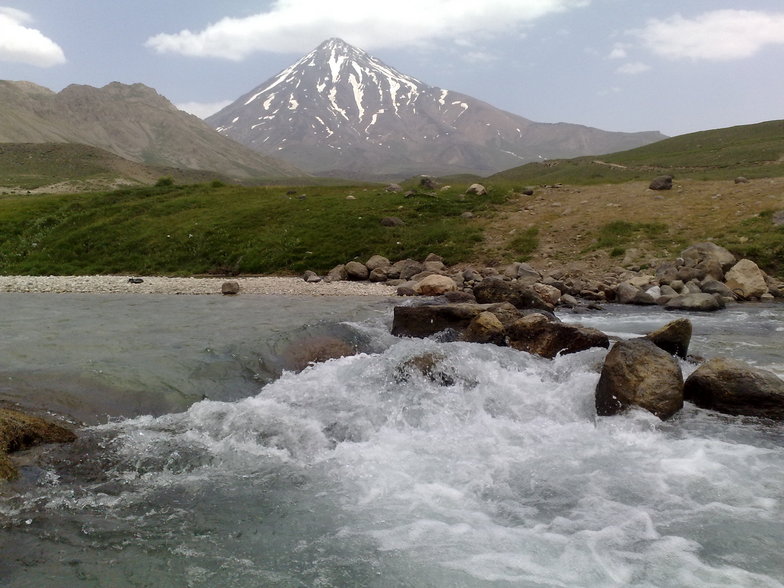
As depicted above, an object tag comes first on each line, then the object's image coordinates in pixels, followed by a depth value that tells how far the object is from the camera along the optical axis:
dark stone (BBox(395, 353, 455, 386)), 12.68
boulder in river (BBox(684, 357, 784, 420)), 10.92
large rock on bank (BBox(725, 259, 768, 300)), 23.47
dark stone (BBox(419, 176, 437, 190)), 45.50
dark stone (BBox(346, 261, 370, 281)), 30.42
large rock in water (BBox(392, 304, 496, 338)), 16.64
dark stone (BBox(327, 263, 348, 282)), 30.59
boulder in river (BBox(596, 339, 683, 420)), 10.84
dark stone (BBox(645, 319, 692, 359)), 13.82
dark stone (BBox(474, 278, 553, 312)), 19.89
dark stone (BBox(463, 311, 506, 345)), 15.30
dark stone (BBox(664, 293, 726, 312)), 21.55
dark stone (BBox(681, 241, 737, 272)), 25.34
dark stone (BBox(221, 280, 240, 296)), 26.52
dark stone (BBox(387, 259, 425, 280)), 30.02
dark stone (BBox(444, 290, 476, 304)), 20.98
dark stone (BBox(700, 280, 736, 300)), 23.28
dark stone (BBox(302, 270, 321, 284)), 30.37
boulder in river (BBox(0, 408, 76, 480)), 8.33
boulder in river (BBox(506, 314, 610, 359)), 14.33
